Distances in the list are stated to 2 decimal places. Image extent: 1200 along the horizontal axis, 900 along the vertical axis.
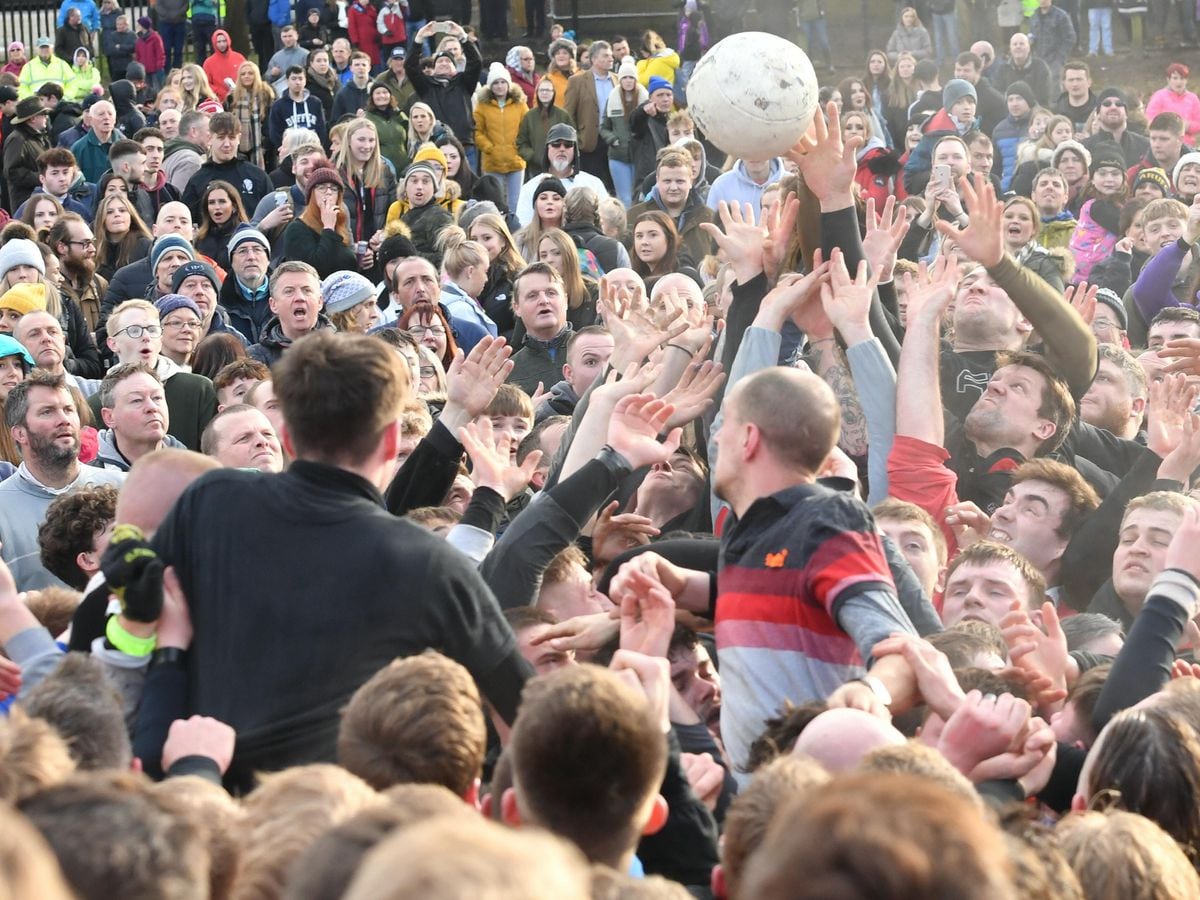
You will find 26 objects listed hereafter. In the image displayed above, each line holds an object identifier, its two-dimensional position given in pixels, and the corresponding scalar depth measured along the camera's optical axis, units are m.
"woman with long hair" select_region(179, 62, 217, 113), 17.73
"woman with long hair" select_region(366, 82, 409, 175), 15.95
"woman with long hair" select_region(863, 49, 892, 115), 18.19
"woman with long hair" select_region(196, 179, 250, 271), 12.41
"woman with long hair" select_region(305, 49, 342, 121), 18.61
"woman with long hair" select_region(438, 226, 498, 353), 10.02
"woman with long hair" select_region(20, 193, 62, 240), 12.12
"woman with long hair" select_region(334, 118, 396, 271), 13.38
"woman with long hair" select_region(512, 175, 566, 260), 11.95
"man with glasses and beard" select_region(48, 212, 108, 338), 10.92
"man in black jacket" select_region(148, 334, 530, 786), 3.48
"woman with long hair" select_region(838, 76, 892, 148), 16.86
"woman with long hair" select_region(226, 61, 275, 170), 17.62
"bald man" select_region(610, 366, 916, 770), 3.82
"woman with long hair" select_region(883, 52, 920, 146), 17.80
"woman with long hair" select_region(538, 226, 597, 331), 10.14
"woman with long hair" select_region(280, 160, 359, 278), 11.59
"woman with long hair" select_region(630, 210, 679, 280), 11.05
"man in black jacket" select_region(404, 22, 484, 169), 17.53
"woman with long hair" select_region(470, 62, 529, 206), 17.05
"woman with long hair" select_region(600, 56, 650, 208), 16.92
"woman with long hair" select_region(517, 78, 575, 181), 17.00
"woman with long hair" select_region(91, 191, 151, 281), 12.12
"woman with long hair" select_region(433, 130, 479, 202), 15.48
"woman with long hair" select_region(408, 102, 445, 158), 15.46
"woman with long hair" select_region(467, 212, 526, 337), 11.05
